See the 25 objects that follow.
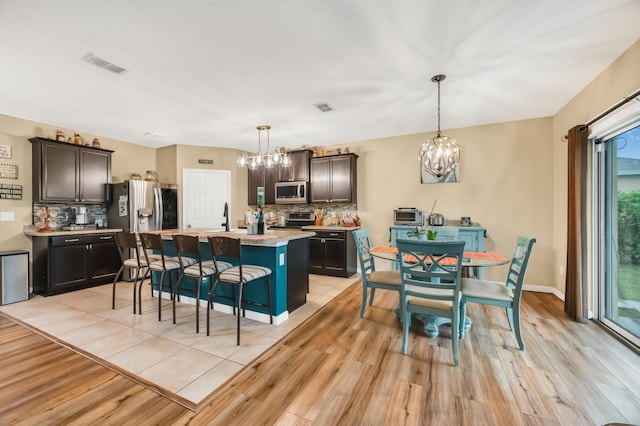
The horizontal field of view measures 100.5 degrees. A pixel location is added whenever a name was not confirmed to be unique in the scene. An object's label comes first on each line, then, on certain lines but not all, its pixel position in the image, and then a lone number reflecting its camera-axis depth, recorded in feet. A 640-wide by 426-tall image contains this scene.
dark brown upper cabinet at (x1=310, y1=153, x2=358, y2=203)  17.03
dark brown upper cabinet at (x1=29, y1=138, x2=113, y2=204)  13.38
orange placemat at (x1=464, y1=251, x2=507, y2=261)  8.45
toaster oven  14.92
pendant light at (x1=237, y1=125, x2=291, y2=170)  13.32
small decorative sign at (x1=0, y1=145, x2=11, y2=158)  12.80
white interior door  18.43
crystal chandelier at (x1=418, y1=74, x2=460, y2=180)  10.09
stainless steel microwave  18.19
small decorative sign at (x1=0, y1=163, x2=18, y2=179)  12.78
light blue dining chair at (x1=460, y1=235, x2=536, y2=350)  7.59
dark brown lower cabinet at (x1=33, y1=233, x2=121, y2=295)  12.97
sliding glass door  8.39
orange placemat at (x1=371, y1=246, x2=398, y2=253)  9.76
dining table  7.85
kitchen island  9.56
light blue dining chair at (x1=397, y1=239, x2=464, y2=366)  6.85
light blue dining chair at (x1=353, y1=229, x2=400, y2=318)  9.22
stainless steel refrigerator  15.37
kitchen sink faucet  11.73
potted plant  9.28
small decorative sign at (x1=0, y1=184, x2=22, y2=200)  12.72
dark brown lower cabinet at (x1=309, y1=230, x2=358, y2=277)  16.03
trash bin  11.76
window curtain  9.70
